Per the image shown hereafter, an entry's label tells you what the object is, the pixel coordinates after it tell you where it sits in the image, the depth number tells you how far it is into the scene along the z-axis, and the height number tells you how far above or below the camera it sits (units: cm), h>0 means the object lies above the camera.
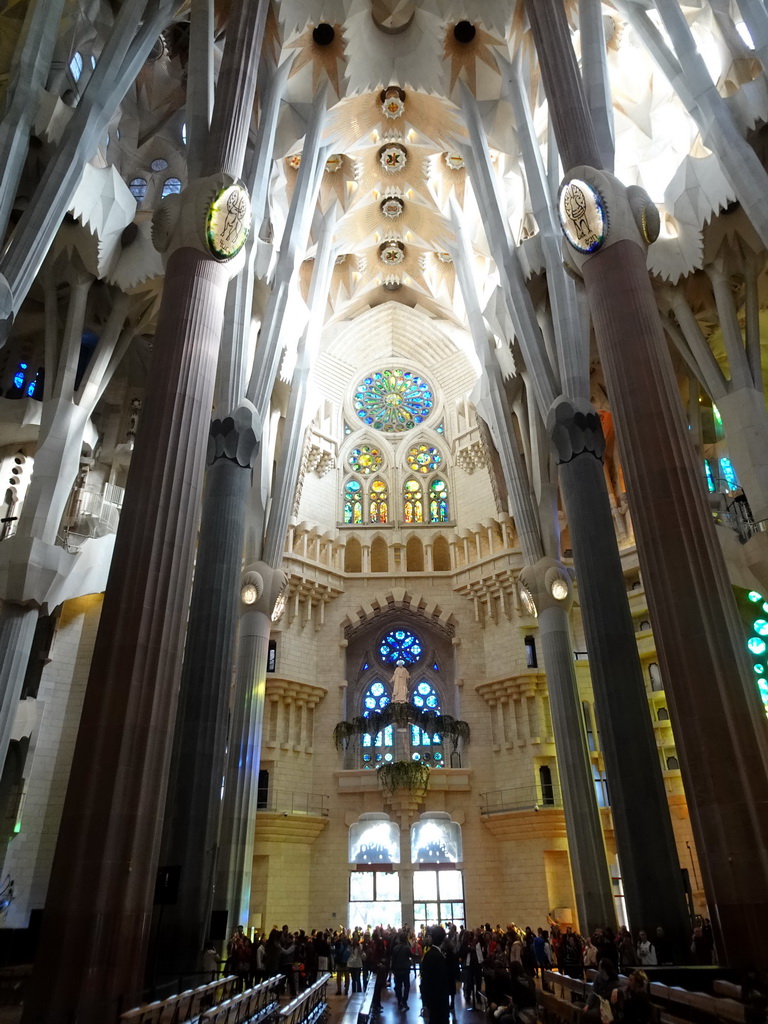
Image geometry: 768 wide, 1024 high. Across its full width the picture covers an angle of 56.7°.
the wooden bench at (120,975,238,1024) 526 -77
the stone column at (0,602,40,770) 1320 +434
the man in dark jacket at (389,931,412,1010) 1067 -86
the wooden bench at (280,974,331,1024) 637 -98
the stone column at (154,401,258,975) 1066 +310
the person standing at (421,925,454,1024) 601 -62
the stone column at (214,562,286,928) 1569 +333
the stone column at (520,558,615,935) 1472 +309
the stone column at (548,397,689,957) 1035 +308
